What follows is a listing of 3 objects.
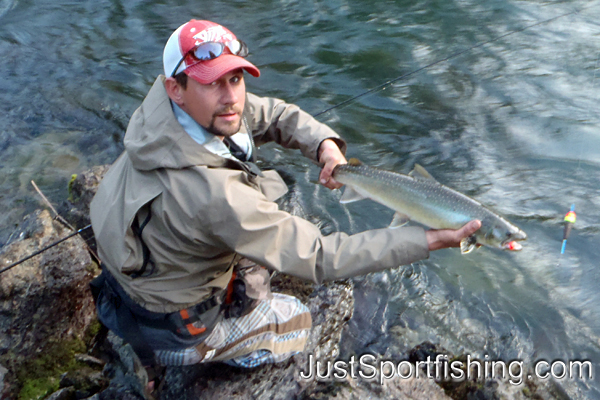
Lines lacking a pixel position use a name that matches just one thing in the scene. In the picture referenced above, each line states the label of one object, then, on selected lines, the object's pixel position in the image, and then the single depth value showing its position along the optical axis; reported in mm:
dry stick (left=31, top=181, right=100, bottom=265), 5241
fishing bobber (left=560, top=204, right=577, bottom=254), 4482
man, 3006
